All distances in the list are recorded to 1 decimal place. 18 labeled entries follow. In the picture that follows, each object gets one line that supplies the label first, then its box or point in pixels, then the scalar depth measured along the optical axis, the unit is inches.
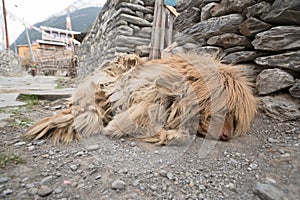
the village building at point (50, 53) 544.2
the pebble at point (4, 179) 29.7
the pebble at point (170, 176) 32.8
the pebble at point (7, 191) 27.4
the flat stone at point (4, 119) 54.8
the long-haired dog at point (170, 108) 43.9
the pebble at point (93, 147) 41.7
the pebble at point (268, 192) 27.6
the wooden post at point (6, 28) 483.5
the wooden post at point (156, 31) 92.7
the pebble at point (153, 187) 30.5
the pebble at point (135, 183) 31.4
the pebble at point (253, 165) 35.6
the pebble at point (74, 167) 34.5
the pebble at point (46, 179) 30.4
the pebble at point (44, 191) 27.8
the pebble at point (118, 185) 30.1
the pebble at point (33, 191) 28.0
